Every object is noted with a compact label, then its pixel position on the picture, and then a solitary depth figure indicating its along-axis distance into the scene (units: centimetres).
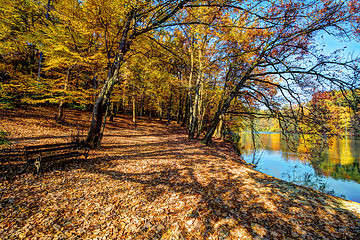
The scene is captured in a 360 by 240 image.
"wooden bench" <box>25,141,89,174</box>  500
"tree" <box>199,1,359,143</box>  647
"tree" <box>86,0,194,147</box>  724
